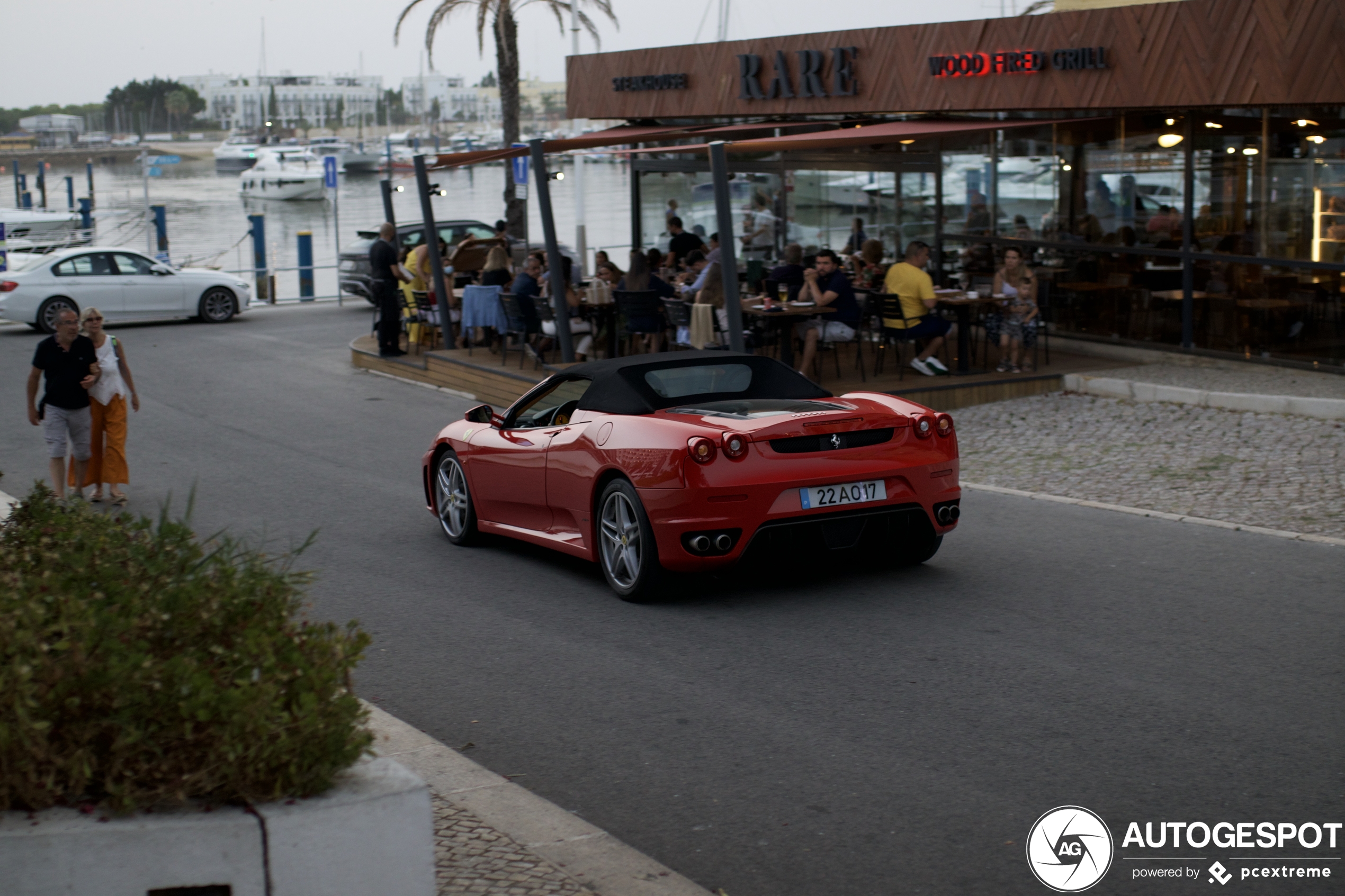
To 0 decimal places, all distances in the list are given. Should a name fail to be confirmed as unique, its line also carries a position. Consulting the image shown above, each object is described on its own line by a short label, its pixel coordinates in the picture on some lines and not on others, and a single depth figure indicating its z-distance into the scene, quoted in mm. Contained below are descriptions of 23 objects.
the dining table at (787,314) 15438
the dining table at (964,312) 15836
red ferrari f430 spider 7609
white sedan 25203
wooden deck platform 15422
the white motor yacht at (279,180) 99562
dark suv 28953
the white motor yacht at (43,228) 50844
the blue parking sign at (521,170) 30484
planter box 3559
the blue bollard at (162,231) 37281
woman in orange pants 11758
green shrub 3641
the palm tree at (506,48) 33656
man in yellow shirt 15977
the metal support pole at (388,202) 23203
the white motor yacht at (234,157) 147250
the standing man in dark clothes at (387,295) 20500
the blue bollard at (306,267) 32625
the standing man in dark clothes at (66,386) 11516
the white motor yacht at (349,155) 134125
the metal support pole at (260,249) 33188
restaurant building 15227
